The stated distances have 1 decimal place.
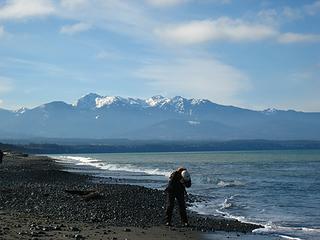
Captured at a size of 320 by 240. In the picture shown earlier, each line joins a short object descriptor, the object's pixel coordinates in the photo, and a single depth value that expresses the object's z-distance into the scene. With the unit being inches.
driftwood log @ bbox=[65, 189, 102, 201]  974.4
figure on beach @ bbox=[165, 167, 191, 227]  716.7
